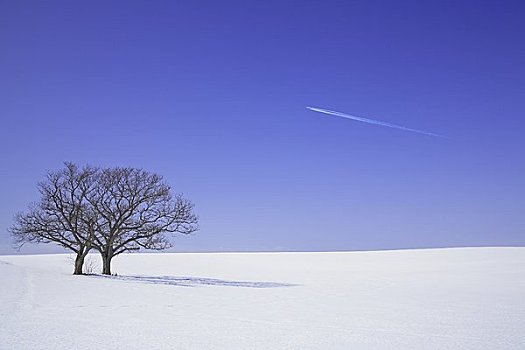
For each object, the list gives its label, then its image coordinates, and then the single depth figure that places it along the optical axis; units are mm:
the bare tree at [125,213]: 33438
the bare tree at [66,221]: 32438
